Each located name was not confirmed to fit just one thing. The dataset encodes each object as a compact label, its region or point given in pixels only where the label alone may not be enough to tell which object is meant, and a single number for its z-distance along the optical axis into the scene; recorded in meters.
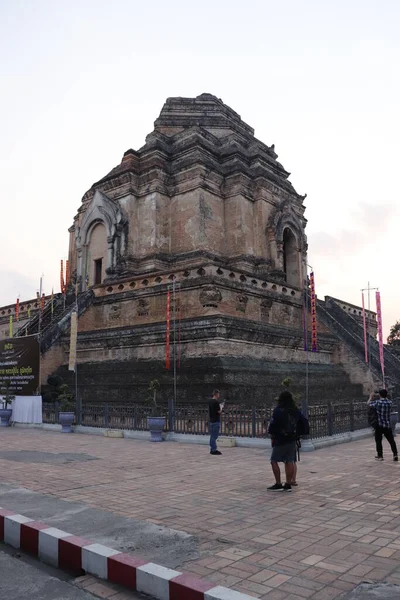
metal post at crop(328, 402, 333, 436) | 11.93
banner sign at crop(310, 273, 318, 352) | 20.34
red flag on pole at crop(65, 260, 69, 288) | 28.40
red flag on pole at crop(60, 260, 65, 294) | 27.53
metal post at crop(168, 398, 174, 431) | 12.98
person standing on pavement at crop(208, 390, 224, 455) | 10.46
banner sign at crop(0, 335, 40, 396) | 17.14
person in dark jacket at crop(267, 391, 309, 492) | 7.01
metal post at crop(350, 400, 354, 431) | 13.01
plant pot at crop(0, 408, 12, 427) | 17.06
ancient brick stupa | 17.39
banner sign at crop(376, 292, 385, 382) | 18.17
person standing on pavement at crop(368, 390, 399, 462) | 9.48
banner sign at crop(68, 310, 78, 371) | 17.53
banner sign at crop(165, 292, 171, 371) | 16.97
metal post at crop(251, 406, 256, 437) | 11.44
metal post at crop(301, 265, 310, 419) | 10.92
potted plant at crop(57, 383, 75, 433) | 14.70
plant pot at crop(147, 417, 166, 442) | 12.57
